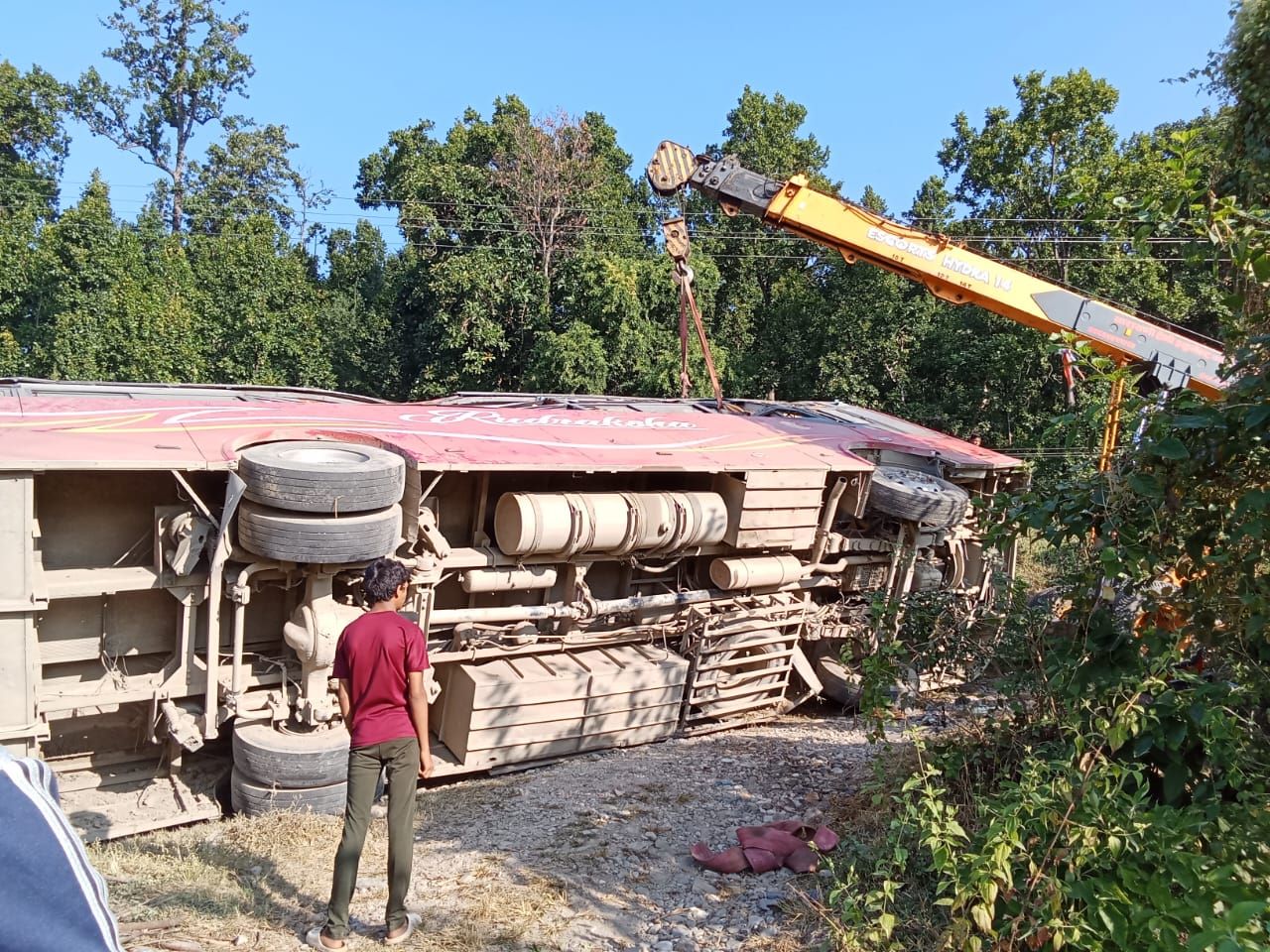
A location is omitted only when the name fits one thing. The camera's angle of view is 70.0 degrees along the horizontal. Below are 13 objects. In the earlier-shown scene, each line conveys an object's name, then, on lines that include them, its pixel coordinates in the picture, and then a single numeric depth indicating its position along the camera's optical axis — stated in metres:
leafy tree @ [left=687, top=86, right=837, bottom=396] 26.89
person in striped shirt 1.19
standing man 4.07
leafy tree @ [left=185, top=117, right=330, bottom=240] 36.28
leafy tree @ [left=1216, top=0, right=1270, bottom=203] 6.06
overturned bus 5.89
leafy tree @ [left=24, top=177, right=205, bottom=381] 22.92
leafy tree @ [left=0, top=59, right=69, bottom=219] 34.09
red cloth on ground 4.96
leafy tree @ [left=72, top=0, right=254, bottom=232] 36.00
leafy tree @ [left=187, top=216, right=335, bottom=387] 25.17
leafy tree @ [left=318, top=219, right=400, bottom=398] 27.27
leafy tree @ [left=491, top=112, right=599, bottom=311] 25.77
